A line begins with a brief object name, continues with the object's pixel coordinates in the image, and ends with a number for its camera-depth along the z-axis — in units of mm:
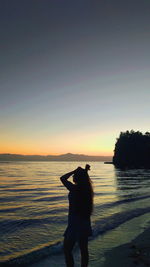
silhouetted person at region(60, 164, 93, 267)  4703
